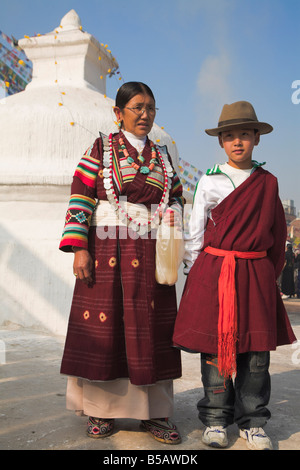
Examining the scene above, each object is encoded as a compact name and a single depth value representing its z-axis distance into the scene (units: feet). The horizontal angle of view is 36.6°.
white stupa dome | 17.83
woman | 7.80
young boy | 7.45
